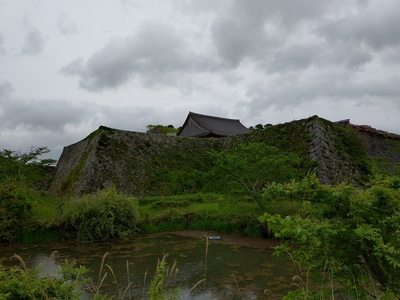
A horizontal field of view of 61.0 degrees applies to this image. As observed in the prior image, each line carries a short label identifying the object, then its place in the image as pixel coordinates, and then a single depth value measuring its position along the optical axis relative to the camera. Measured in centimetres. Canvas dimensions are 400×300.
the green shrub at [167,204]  1358
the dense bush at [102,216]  1055
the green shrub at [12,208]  1052
